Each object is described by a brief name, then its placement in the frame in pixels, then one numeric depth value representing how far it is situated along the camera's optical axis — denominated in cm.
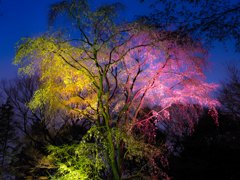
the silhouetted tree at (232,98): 1379
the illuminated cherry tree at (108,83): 613
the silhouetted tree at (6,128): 1761
